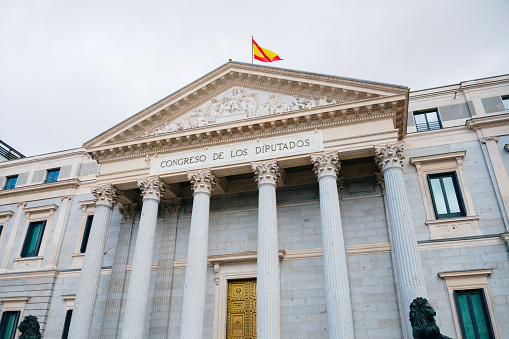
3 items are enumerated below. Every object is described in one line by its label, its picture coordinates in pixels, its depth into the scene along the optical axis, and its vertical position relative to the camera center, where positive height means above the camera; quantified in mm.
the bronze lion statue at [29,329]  12416 +1276
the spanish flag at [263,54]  23484 +16784
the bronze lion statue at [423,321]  9656 +1256
